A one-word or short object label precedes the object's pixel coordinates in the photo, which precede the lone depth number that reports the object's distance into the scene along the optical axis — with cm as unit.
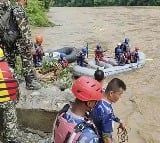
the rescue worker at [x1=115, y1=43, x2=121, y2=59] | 1080
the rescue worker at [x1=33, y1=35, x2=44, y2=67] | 943
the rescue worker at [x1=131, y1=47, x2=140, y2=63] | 1103
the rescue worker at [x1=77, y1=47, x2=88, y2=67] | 1016
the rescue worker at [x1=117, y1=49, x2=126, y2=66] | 1069
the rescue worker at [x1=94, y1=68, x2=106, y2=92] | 499
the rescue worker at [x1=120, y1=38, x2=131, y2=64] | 1084
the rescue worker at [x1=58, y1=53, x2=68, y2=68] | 929
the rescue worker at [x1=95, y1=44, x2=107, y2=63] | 1077
